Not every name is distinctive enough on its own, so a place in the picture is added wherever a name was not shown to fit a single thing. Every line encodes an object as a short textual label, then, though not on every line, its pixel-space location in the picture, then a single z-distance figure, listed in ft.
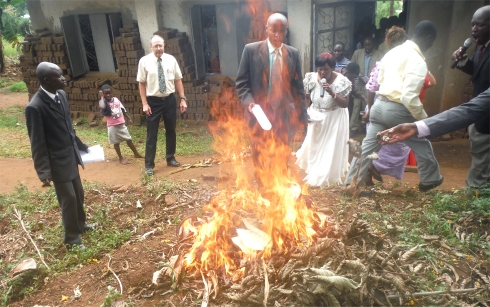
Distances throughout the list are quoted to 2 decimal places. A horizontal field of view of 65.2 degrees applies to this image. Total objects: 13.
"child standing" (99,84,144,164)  22.91
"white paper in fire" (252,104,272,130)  13.84
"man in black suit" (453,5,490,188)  13.29
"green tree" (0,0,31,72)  56.95
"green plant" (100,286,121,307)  10.16
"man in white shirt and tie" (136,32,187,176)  21.17
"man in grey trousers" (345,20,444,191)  13.82
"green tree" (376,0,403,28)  64.77
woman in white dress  17.53
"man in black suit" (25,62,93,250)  12.77
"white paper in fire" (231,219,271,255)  10.84
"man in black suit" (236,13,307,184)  15.51
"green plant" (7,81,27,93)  50.83
